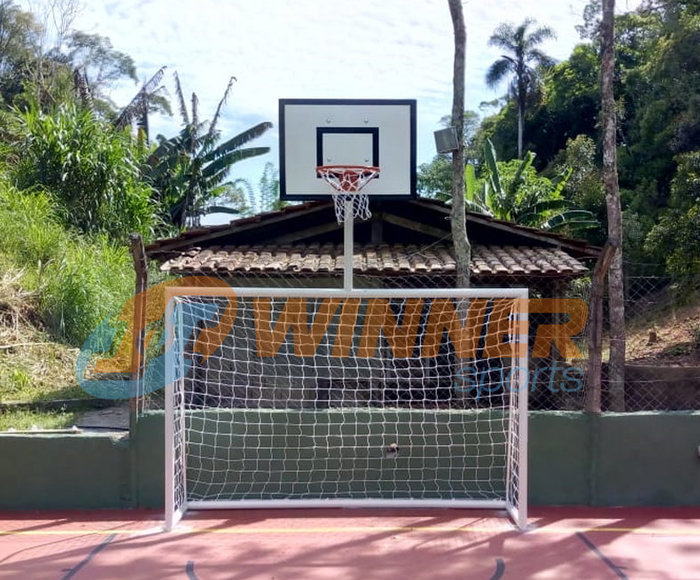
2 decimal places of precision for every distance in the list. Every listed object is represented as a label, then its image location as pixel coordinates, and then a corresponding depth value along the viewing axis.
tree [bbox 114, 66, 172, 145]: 23.17
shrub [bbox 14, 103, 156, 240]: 16.31
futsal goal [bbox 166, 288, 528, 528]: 5.52
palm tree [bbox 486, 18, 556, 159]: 37.66
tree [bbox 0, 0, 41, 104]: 27.94
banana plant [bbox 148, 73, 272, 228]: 21.89
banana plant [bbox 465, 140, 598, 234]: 17.60
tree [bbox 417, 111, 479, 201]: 35.78
